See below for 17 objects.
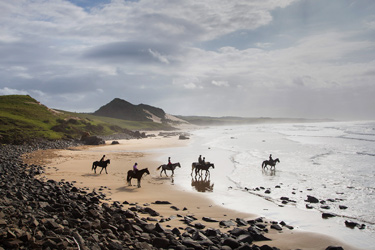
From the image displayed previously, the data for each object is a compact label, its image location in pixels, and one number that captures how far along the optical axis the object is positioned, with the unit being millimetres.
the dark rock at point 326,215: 13571
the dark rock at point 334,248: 9384
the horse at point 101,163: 25334
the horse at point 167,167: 25031
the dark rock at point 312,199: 16188
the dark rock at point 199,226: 11384
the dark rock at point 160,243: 8859
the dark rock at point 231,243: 9180
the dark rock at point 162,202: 15325
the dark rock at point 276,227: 11609
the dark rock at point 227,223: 11922
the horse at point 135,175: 20359
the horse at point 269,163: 26859
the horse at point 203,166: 24038
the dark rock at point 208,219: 12578
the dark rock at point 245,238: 9823
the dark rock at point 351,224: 12344
